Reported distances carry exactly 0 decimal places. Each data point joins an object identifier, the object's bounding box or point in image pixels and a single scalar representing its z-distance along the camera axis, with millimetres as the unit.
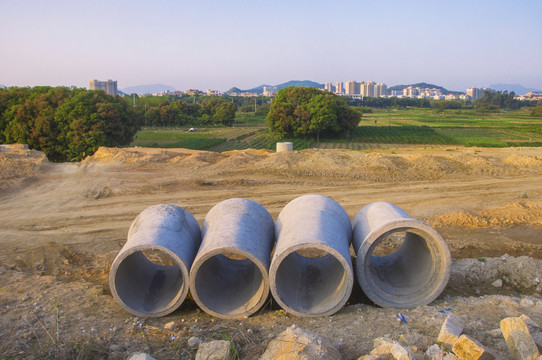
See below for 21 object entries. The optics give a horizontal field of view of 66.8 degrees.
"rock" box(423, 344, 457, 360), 5139
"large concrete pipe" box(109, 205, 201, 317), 7250
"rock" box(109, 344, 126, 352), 6047
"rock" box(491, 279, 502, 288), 9241
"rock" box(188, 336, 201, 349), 6109
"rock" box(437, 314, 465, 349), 5547
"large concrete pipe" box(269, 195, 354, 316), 7047
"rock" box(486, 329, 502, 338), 6070
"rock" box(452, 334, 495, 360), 4969
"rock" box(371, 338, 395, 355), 5305
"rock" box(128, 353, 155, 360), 5137
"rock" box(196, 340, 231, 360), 5543
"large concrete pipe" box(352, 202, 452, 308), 7480
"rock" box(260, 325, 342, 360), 5145
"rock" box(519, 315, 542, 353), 5486
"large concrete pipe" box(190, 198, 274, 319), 7164
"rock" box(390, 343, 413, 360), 5016
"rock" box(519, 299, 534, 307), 7438
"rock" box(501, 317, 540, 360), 5141
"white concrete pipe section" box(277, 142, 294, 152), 26953
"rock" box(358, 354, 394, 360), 5184
